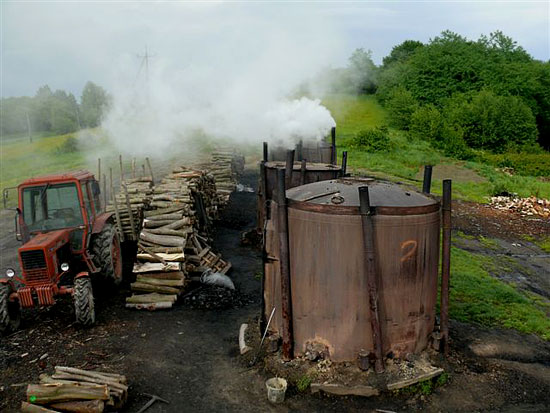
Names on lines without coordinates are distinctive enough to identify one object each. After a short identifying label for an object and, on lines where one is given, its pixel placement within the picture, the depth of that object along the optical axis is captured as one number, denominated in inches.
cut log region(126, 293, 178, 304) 416.2
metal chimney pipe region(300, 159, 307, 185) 523.2
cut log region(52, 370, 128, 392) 265.3
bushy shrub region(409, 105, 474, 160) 1440.7
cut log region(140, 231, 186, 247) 450.9
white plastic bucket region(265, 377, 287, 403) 268.5
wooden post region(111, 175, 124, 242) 554.9
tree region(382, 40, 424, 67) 2480.7
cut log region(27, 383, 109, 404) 250.2
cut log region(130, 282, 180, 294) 428.1
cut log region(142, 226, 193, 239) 465.1
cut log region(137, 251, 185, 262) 437.4
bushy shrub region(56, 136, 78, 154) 1582.2
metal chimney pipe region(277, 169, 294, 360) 298.8
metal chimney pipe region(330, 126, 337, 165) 688.0
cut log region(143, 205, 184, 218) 491.8
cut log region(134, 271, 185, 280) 435.5
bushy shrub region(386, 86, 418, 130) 1758.1
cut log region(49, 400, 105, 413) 247.8
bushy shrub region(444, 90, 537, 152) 1656.0
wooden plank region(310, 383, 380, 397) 275.0
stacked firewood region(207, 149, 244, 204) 886.1
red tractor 354.6
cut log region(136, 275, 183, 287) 430.9
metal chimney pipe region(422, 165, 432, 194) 342.3
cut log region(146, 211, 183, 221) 485.7
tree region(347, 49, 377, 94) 2154.3
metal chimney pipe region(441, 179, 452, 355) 301.4
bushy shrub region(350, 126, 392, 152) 1389.9
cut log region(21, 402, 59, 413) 248.7
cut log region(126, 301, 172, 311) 410.3
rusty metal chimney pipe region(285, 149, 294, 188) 448.7
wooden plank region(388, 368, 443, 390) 276.5
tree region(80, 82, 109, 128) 2856.8
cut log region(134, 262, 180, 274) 430.9
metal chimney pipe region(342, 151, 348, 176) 548.3
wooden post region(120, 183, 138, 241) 571.2
